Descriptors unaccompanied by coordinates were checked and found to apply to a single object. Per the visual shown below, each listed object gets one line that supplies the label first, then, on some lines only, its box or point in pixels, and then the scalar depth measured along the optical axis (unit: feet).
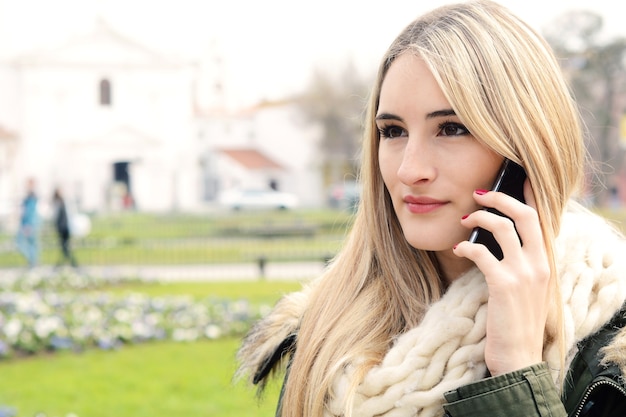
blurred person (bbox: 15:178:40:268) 46.21
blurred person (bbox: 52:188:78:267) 46.50
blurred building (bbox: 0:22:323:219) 148.46
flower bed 23.59
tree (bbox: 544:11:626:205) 92.48
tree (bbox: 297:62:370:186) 156.97
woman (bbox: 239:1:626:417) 4.99
